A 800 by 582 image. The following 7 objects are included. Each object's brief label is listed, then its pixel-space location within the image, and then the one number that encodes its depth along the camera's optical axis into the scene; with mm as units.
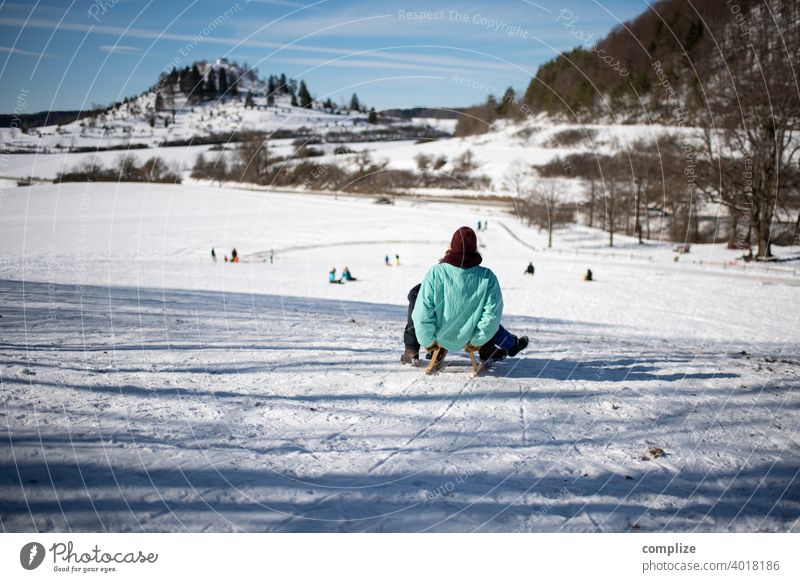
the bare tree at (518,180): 54219
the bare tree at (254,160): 56219
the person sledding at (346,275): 25859
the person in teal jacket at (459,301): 5992
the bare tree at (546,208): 47312
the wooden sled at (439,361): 6453
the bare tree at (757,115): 26719
